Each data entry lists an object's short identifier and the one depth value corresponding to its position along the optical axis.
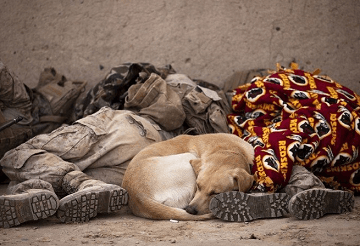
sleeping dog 4.01
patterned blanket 4.55
